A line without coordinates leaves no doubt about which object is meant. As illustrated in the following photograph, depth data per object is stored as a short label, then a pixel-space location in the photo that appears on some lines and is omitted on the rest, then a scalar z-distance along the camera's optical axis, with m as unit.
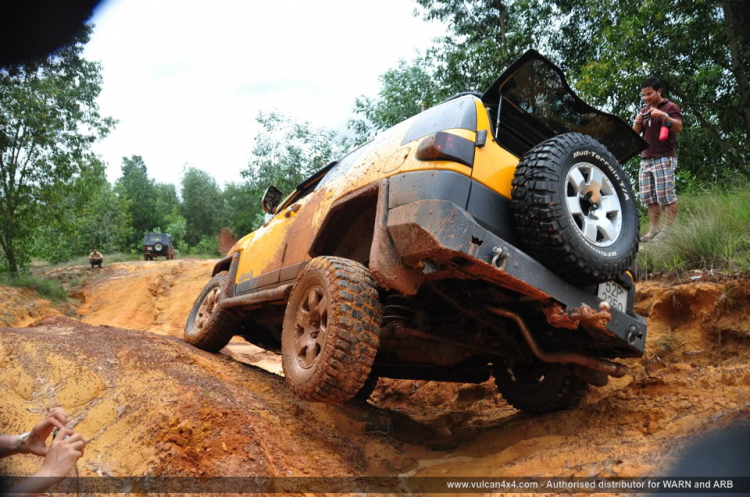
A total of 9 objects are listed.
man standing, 5.53
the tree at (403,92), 14.95
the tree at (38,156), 11.82
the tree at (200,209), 46.41
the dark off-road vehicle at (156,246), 26.62
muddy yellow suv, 2.47
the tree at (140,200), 48.38
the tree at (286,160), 19.46
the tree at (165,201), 48.53
